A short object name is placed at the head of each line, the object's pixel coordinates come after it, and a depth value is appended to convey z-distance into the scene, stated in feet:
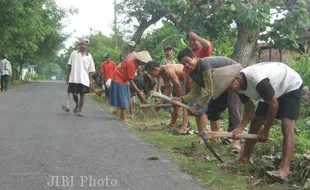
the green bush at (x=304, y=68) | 37.42
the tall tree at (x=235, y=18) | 31.24
